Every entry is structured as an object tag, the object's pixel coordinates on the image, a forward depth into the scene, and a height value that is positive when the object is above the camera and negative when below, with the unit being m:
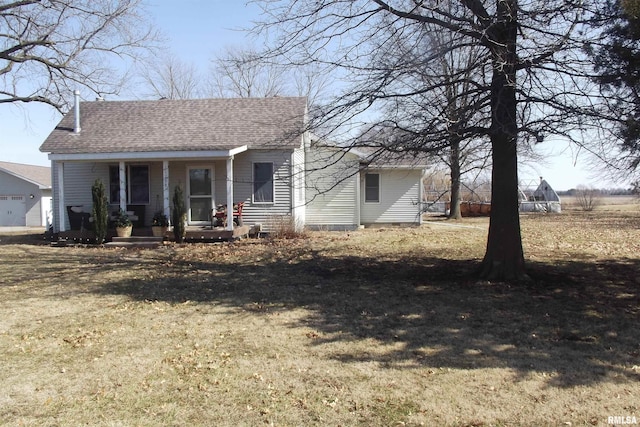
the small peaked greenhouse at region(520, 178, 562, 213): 37.78 +0.45
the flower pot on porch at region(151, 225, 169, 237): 15.84 -0.70
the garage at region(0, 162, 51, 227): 31.77 +0.73
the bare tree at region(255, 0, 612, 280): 7.77 +2.21
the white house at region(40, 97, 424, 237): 16.27 +1.73
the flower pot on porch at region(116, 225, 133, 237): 15.88 -0.73
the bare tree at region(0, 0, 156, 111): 18.66 +6.77
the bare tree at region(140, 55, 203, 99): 40.78 +10.07
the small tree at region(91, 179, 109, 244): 15.24 -0.06
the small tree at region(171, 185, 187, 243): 15.15 -0.24
